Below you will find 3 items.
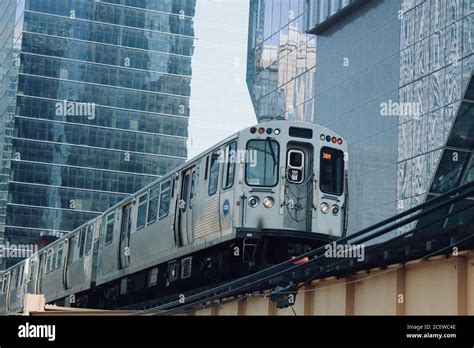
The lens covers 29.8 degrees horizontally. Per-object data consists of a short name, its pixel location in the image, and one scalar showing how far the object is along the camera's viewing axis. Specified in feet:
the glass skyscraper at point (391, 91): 118.21
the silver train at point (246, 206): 55.42
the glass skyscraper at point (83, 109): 328.08
